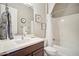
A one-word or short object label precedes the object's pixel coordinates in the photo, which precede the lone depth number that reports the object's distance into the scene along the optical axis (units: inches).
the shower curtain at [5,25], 58.7
